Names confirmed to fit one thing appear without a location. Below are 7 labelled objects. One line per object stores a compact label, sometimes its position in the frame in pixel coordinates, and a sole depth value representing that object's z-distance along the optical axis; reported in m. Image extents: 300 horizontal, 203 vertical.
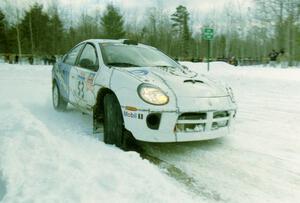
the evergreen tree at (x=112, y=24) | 49.75
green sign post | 19.58
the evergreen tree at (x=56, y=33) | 46.34
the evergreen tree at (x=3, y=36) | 44.00
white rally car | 4.18
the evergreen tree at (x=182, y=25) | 70.25
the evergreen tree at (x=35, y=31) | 45.02
